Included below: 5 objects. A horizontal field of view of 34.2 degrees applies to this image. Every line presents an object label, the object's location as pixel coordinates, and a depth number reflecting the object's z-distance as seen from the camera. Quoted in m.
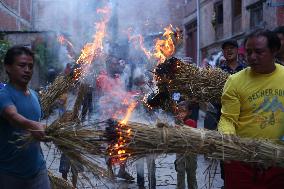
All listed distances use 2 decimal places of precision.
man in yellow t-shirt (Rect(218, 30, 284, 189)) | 3.38
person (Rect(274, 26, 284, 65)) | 4.53
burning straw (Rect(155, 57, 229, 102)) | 5.31
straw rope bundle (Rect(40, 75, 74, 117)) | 5.27
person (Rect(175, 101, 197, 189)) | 5.58
